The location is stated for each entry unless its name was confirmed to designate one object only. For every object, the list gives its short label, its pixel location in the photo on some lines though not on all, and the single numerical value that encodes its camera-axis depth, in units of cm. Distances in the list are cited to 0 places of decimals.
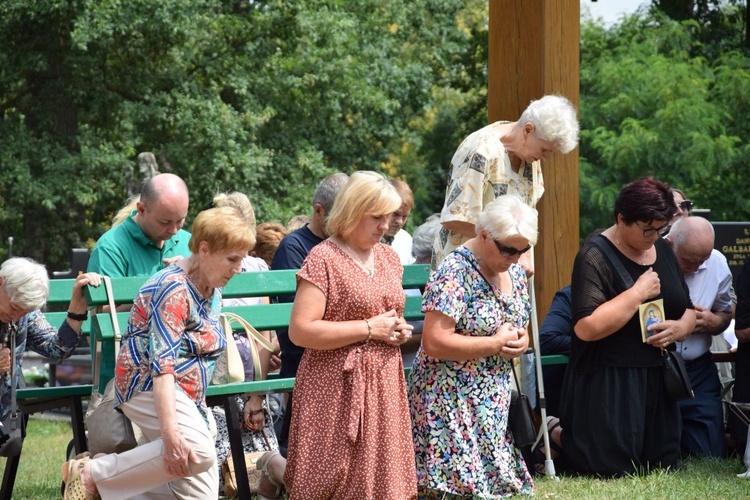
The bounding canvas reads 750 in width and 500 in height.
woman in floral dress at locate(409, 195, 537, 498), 919
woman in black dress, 1043
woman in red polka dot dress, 861
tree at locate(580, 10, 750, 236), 3093
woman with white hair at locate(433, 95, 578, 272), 1019
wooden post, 1196
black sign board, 1840
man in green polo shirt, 1016
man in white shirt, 1206
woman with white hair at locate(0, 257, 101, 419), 892
